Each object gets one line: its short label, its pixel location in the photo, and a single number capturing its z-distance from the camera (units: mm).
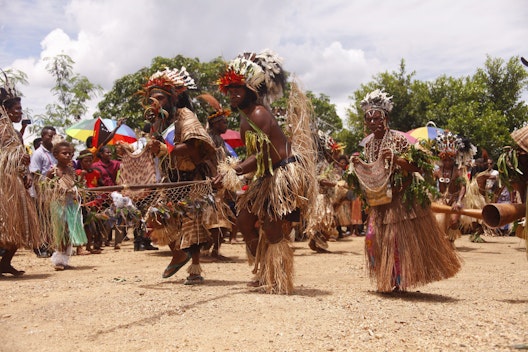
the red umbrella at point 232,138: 12664
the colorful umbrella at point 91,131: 11837
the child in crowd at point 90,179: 9328
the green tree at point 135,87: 17875
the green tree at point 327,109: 23047
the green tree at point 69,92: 15617
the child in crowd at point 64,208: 6047
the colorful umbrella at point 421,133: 12803
